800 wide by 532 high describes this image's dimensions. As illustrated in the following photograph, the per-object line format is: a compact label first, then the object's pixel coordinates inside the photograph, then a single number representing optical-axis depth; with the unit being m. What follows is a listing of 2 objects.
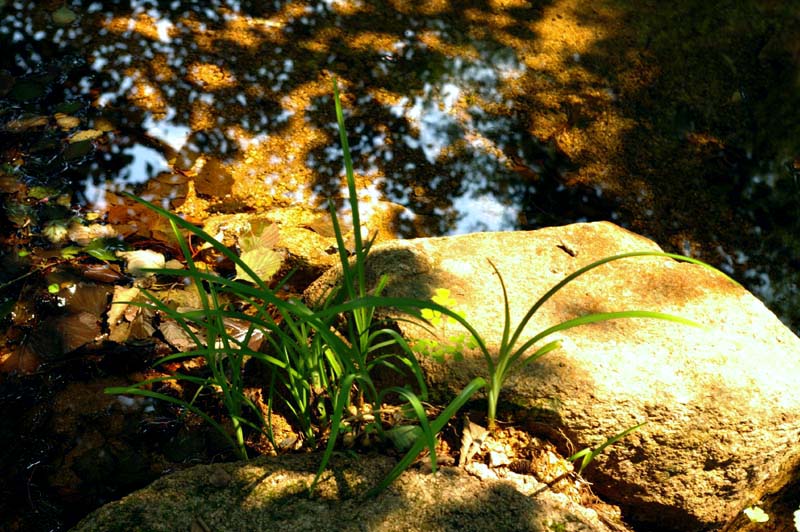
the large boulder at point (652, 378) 1.73
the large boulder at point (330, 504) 1.45
